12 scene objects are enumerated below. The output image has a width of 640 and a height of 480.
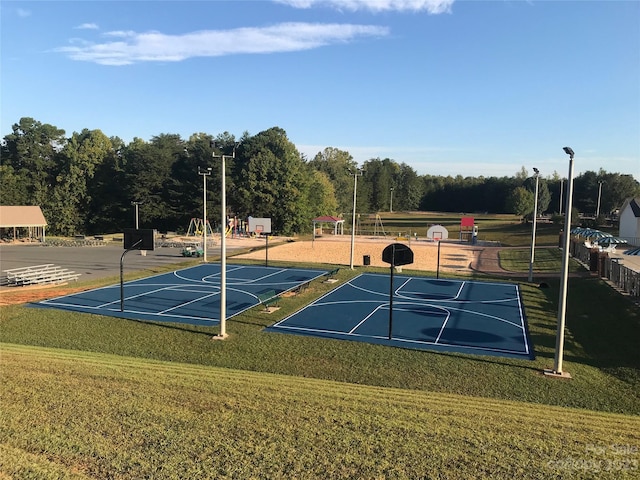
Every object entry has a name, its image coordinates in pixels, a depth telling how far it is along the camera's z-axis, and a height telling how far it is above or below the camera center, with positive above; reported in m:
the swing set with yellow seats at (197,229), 58.31 -3.45
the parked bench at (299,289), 23.48 -4.40
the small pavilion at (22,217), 52.03 -2.06
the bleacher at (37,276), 24.22 -4.18
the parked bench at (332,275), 27.18 -4.40
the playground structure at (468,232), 54.06 -3.07
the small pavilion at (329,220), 56.52 -1.78
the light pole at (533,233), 24.50 -1.64
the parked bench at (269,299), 19.19 -4.04
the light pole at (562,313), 11.98 -2.74
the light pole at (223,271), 14.25 -2.17
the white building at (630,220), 49.94 -0.99
